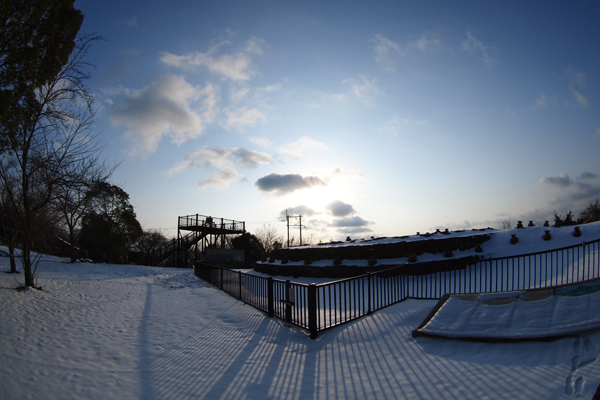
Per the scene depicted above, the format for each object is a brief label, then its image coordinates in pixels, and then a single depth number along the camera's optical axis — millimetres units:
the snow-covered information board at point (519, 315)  4688
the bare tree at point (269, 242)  64625
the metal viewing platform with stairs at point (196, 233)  32875
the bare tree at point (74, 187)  11750
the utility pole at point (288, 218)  60875
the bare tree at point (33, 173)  10734
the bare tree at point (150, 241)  55838
